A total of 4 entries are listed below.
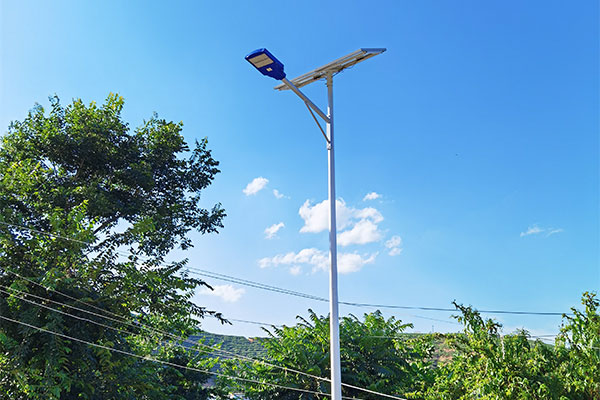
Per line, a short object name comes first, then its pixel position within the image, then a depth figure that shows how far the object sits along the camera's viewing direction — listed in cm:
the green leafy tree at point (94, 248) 1031
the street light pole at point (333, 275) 493
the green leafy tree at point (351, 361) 1102
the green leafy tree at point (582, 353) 661
